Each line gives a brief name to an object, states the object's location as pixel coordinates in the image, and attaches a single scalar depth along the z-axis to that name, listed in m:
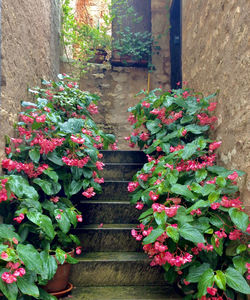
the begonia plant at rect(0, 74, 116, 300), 1.39
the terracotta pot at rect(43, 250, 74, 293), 1.76
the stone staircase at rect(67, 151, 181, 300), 1.91
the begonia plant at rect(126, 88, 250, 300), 1.38
